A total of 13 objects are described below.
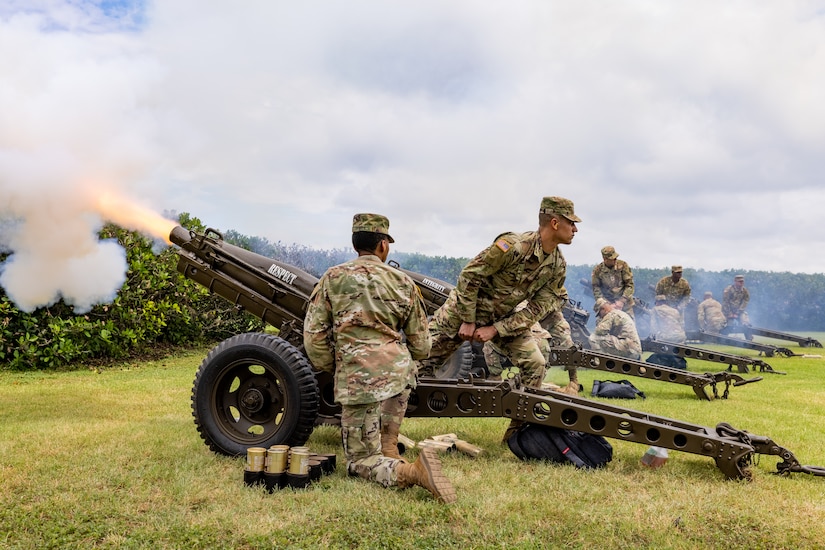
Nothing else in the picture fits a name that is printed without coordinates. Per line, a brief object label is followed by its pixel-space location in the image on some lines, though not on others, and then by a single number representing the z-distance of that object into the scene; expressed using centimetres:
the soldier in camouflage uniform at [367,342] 454
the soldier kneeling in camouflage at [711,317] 1870
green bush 998
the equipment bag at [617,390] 889
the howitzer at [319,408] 472
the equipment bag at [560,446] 500
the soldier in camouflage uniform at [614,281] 1465
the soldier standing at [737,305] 1998
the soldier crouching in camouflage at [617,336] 1168
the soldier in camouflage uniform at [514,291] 595
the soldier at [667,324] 1567
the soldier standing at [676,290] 1780
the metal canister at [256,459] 438
